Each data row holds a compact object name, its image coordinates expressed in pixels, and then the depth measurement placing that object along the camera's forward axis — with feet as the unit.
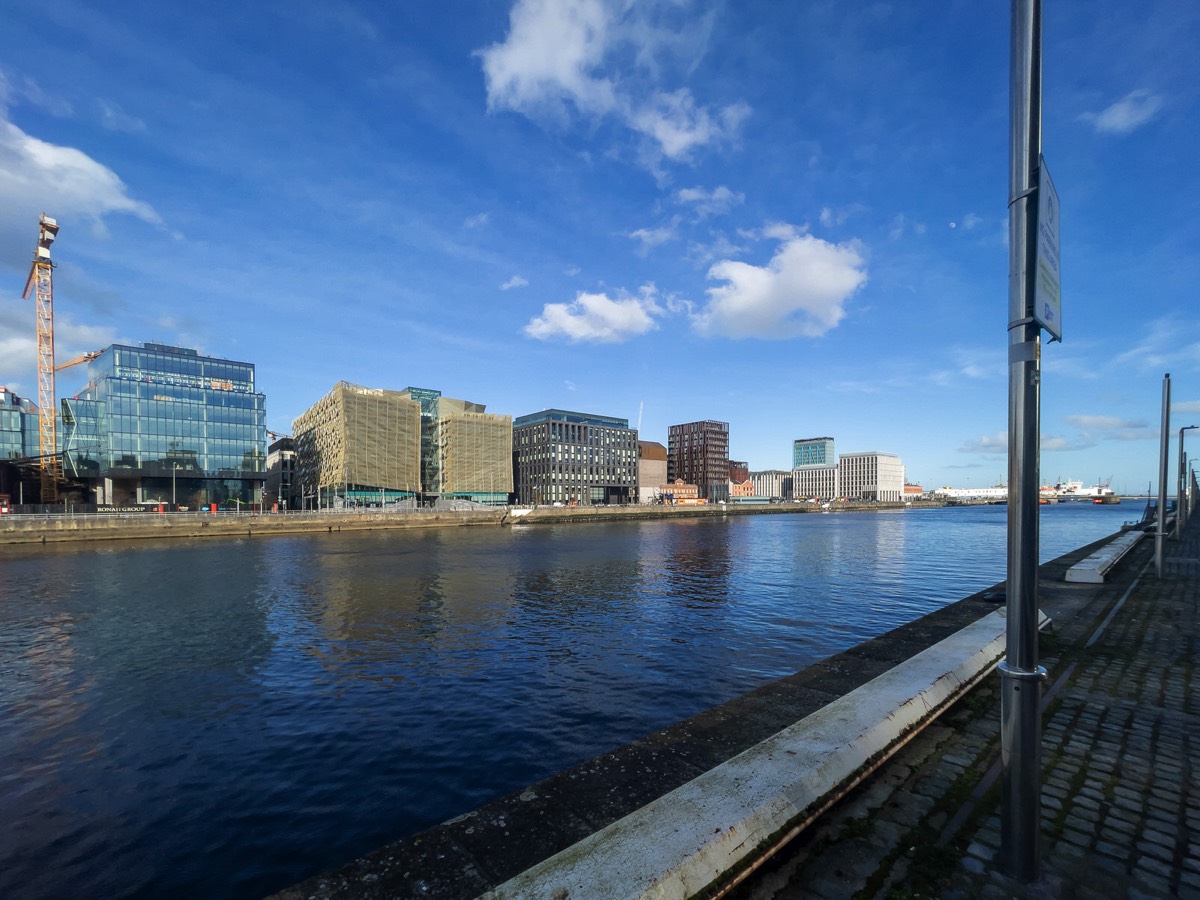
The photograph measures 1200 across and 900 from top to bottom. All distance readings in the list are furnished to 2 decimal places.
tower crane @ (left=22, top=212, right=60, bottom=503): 360.89
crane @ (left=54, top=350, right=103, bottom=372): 437.66
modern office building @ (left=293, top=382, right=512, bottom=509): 375.45
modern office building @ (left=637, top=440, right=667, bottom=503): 621.43
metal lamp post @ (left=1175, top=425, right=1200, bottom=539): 113.29
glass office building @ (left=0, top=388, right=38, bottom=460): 347.77
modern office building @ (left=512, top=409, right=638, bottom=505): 531.91
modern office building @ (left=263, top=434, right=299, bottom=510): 483.92
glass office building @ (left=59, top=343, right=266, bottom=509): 304.09
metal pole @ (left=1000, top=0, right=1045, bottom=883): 13.84
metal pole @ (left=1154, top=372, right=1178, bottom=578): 62.64
